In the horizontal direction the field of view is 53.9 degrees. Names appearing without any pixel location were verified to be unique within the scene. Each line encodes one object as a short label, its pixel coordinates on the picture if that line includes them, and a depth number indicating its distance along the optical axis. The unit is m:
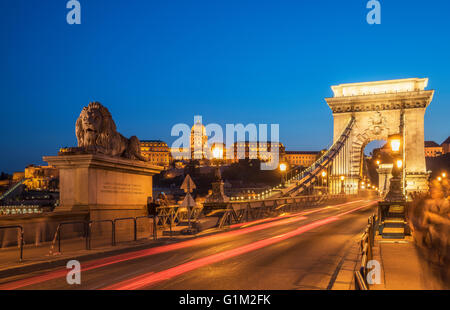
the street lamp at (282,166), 29.77
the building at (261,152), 192.00
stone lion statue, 15.48
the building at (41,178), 155.39
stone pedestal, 14.46
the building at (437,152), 195.62
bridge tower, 59.66
